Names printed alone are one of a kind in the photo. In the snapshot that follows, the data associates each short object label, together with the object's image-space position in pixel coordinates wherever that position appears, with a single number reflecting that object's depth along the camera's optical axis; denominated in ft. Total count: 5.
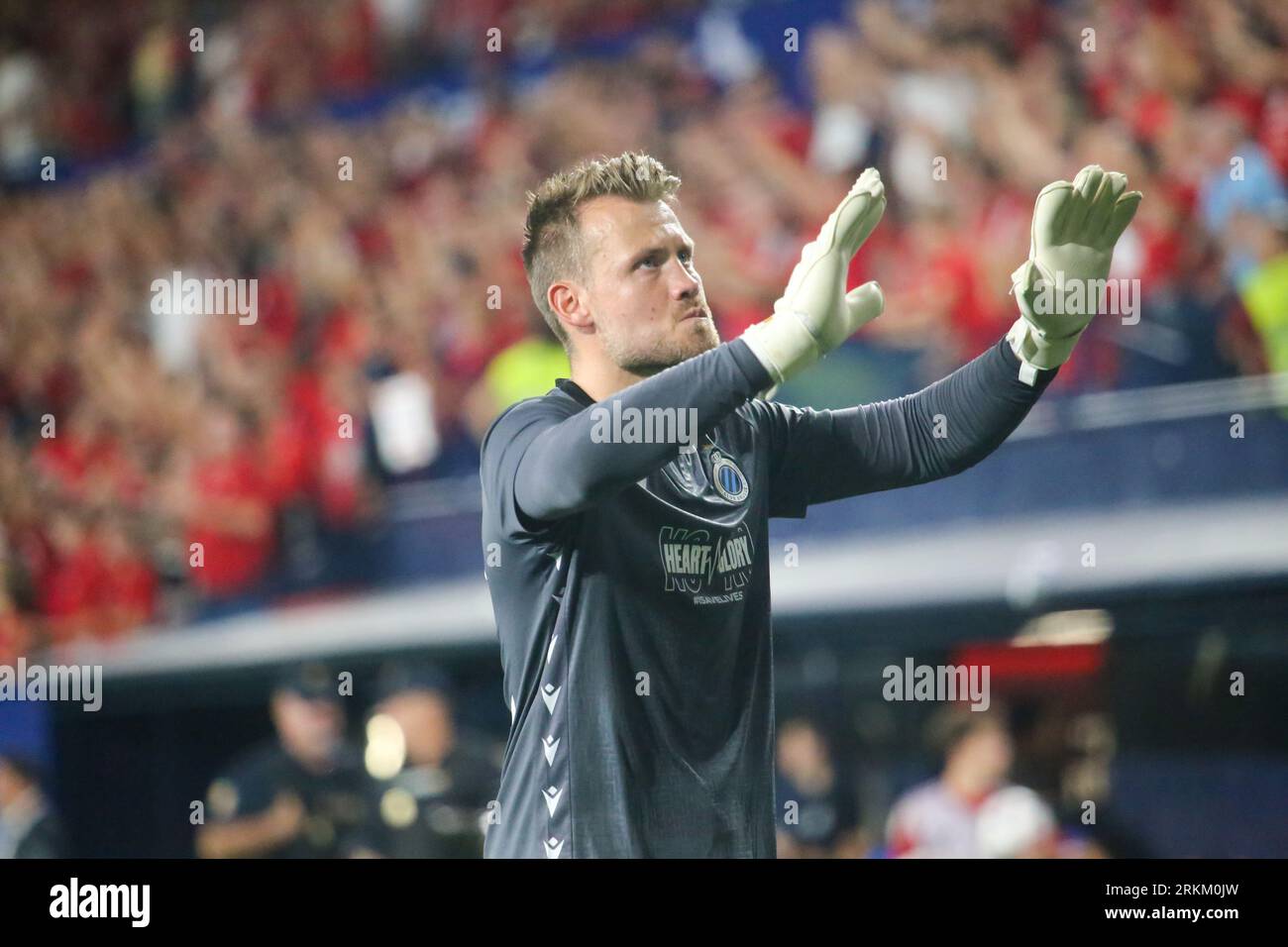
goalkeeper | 7.77
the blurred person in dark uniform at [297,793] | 18.12
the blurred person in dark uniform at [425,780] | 17.49
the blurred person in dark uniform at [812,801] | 17.79
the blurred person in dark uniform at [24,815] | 20.71
